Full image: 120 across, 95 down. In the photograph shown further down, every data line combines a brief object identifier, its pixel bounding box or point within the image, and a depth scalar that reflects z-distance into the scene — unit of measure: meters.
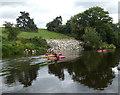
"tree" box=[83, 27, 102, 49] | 37.78
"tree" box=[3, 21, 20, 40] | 33.25
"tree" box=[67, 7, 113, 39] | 44.09
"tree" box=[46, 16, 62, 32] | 61.31
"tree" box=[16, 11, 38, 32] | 53.71
